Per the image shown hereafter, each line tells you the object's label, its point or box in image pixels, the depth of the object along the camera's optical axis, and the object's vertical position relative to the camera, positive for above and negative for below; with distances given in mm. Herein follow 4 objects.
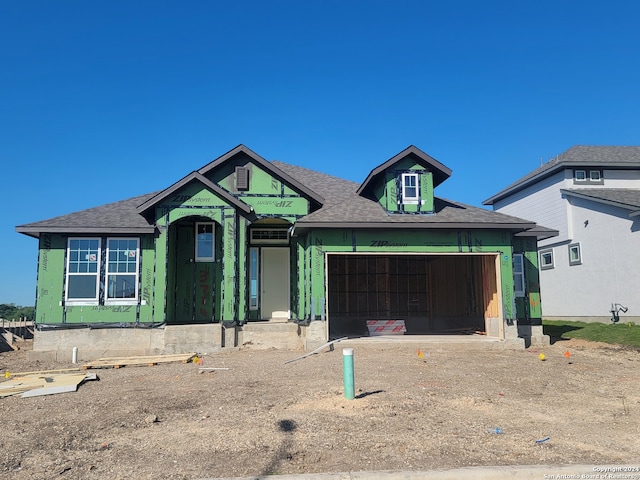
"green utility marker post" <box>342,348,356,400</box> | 7336 -1383
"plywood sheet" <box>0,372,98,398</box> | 8680 -1808
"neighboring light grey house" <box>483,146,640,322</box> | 19906 +2792
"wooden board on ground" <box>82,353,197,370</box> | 11727 -1756
